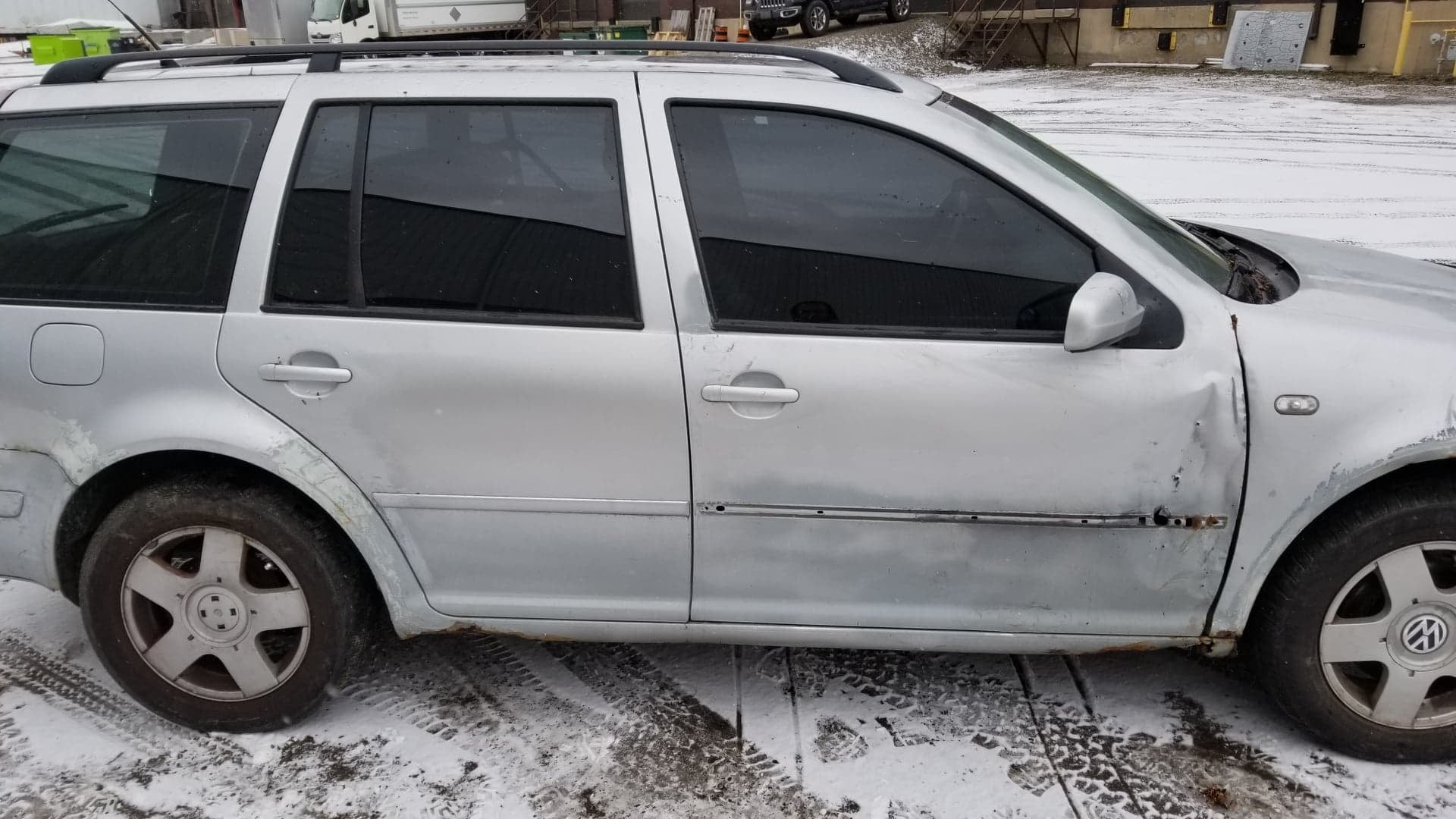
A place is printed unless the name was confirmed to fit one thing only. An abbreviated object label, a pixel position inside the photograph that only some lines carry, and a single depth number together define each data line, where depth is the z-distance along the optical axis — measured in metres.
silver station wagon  2.62
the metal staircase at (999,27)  23.80
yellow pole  18.30
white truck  26.33
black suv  24.47
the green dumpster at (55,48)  22.66
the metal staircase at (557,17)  30.78
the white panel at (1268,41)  20.00
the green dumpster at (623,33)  26.70
